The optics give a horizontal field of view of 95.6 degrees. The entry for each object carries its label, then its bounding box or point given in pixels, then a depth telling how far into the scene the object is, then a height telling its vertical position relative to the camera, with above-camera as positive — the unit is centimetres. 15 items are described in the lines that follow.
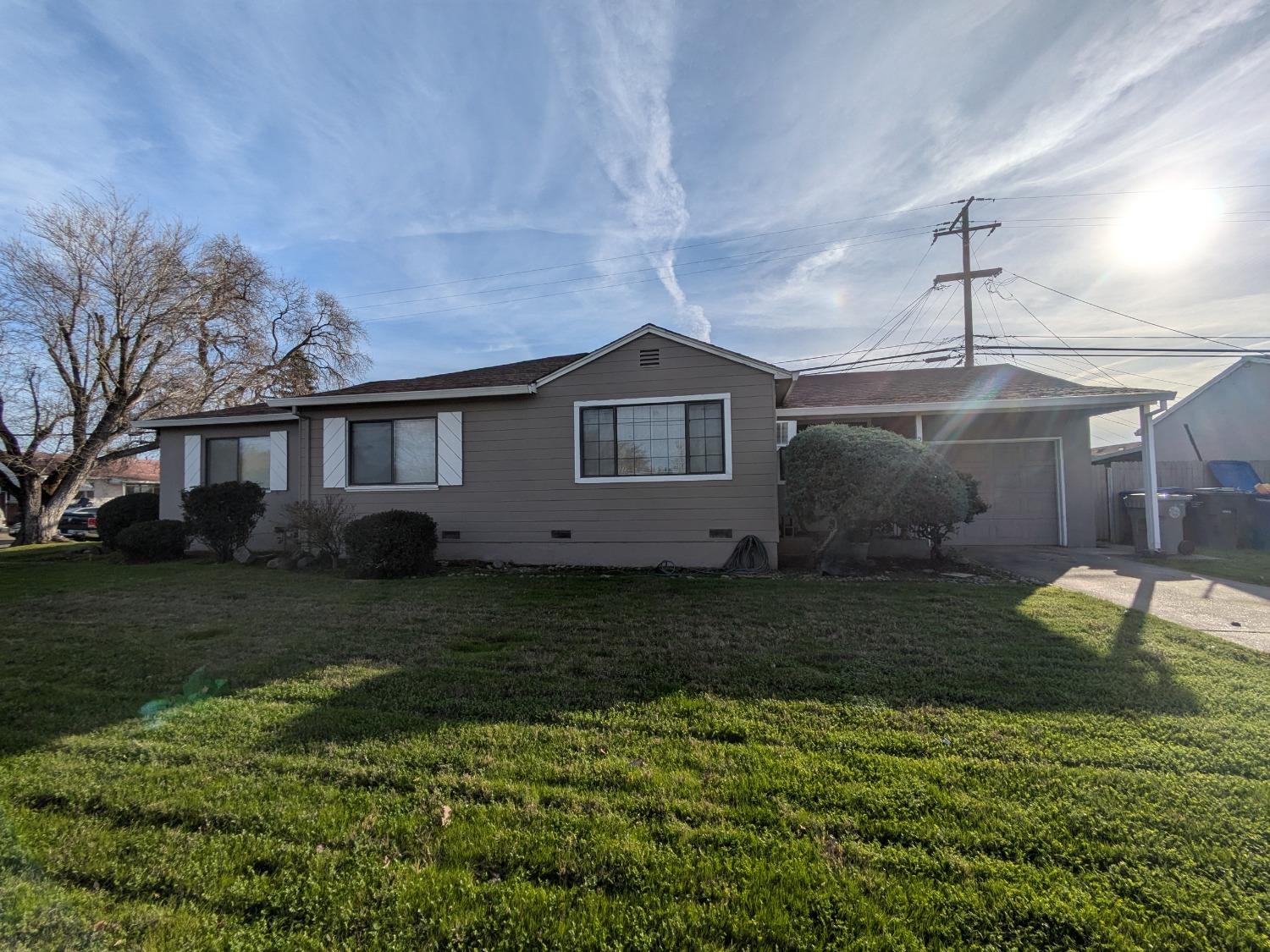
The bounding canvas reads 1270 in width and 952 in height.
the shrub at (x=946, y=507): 809 -24
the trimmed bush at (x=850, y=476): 801 +23
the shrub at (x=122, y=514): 1191 -24
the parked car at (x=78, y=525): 2009 -75
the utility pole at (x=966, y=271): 1706 +656
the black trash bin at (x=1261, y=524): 1126 -76
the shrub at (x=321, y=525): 938 -42
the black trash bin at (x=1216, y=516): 1148 -61
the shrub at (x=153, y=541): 1051 -71
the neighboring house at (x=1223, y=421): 1836 +218
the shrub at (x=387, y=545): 842 -69
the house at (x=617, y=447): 934 +90
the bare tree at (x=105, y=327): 1728 +571
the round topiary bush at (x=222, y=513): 1000 -21
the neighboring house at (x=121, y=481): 3356 +141
